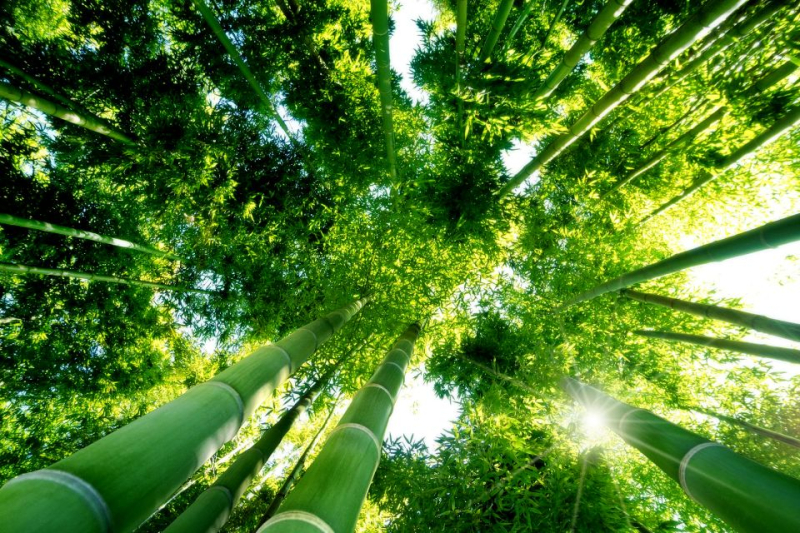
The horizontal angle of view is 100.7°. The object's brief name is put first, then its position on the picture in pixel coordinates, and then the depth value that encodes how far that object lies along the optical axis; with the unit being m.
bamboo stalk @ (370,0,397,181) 2.11
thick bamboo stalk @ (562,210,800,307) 1.68
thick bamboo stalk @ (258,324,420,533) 1.14
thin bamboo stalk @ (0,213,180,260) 3.29
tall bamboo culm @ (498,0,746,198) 1.82
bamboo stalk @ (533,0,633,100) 1.98
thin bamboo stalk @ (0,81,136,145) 2.74
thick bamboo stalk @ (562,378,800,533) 1.12
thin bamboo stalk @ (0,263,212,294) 3.74
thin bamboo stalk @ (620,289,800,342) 1.88
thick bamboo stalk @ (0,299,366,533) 0.79
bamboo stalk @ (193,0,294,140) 2.87
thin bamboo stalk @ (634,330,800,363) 2.09
